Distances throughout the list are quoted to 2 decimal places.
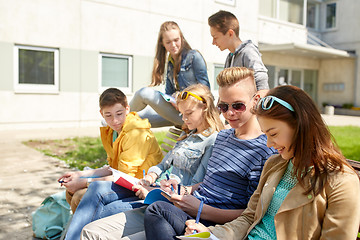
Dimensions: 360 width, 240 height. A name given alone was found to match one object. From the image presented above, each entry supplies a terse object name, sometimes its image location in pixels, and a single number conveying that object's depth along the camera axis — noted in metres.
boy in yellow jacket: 2.92
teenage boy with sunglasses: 1.98
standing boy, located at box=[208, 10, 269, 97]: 3.45
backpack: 3.36
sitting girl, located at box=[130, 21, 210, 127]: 3.93
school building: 10.71
